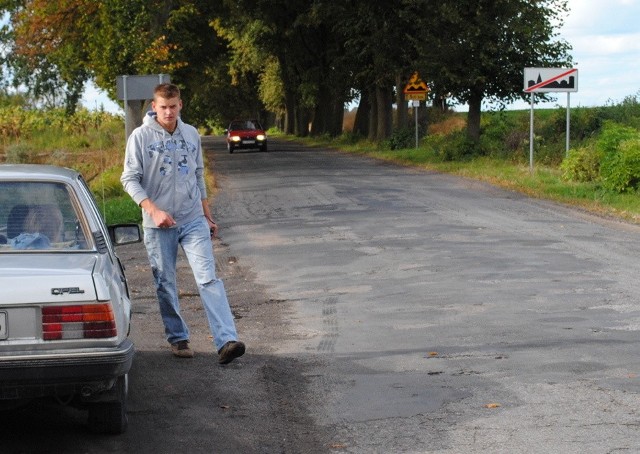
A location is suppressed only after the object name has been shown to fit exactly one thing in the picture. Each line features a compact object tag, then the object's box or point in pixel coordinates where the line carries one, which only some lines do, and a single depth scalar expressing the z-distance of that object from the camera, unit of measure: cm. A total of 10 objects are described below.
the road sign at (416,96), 4379
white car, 579
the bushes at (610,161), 2327
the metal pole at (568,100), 2748
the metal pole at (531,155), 2862
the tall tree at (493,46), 3822
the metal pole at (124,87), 2367
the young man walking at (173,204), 834
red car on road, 5269
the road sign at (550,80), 2742
